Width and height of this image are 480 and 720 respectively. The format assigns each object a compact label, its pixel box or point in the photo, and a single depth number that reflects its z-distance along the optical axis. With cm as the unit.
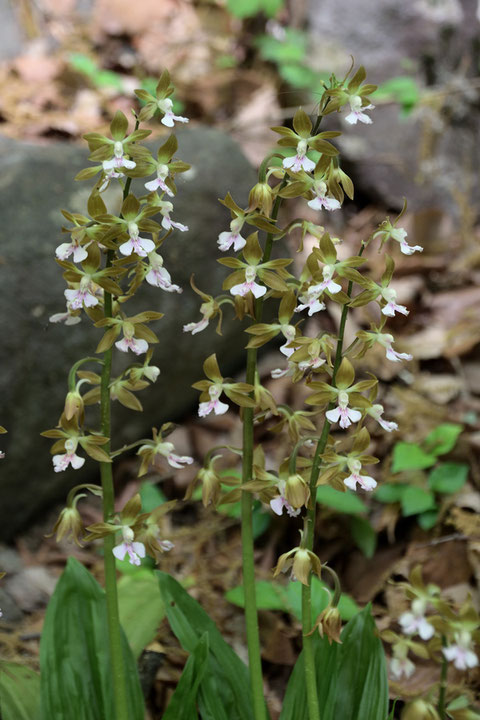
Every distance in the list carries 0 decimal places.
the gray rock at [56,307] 325
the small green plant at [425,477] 310
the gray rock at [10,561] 336
